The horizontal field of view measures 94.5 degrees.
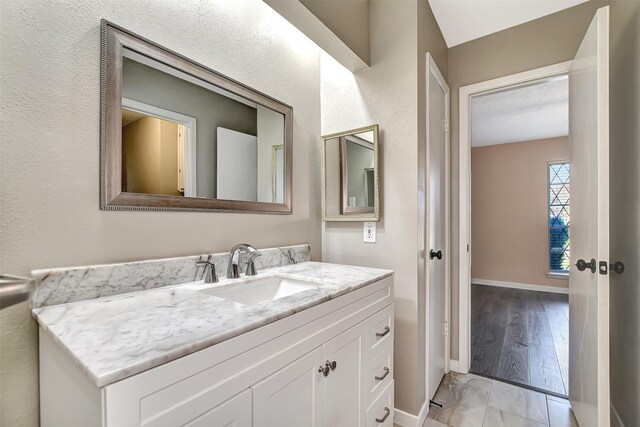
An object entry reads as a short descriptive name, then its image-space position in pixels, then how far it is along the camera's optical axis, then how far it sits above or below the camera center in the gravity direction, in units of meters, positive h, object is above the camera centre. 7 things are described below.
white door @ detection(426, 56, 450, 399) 1.82 -0.06
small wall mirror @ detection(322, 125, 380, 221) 1.77 +0.24
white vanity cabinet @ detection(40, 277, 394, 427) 0.56 -0.41
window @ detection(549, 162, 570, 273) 4.59 -0.06
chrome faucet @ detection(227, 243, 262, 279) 1.29 -0.19
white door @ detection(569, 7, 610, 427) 1.27 -0.06
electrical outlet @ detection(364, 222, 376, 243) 1.78 -0.11
